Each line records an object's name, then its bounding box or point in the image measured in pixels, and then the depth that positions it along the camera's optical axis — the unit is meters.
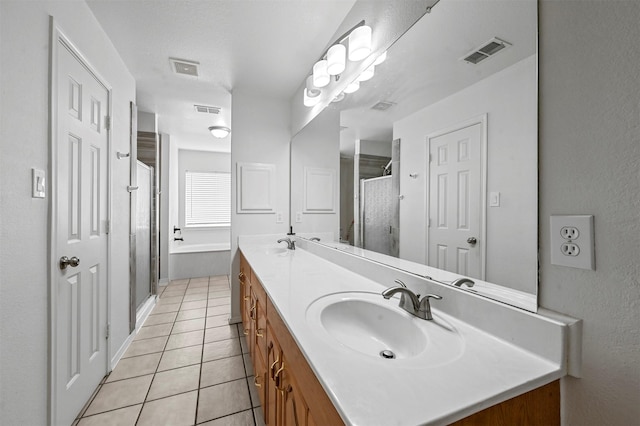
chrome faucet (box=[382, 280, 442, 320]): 0.87
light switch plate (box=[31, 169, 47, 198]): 1.10
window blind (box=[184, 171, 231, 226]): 5.05
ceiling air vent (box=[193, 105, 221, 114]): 3.16
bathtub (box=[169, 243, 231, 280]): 4.34
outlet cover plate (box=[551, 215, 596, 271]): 0.57
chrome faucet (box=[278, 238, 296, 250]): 2.48
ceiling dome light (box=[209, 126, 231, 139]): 3.71
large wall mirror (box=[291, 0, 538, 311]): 0.74
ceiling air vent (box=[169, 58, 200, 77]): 2.20
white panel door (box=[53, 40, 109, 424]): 1.31
